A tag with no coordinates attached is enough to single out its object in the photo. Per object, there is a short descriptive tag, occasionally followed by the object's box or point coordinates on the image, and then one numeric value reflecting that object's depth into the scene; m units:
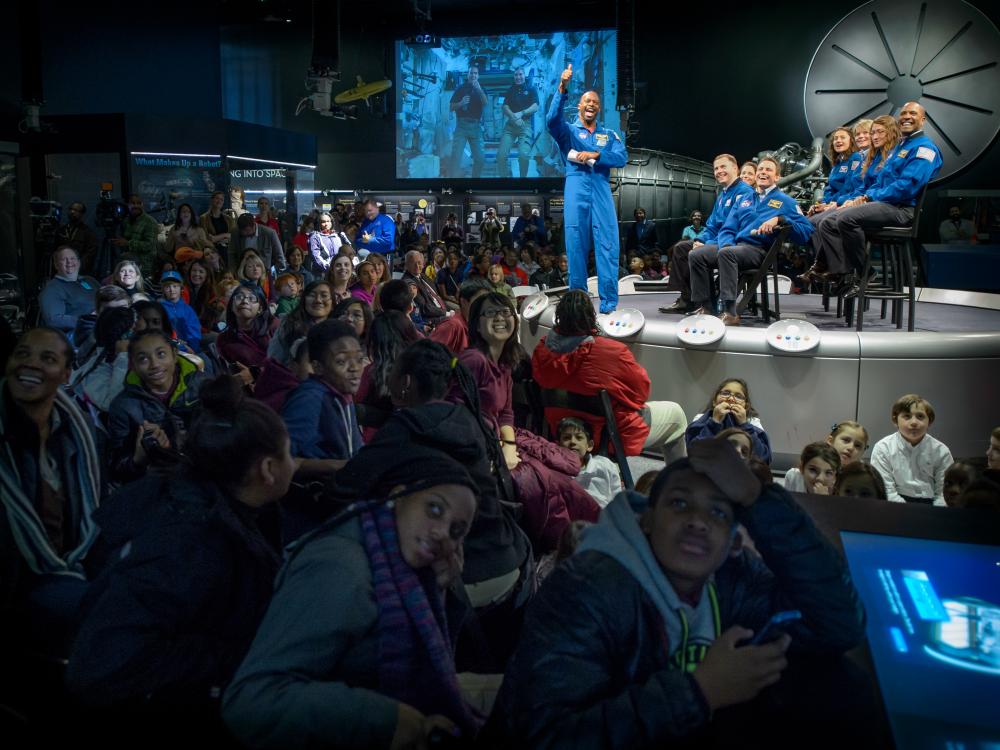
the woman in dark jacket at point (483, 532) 1.94
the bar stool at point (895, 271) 5.15
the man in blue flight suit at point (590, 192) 6.12
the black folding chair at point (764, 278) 5.46
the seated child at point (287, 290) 5.68
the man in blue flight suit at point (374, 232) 8.36
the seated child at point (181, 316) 5.23
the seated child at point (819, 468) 3.39
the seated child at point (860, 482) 2.95
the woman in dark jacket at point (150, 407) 2.74
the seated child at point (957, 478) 2.99
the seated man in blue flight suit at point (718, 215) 5.69
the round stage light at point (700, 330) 4.93
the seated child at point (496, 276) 7.79
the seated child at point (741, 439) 2.65
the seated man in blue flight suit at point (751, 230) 5.36
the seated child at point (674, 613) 1.17
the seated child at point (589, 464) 3.51
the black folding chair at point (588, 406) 3.75
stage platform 4.67
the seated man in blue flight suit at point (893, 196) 5.00
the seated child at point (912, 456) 4.02
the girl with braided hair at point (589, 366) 3.73
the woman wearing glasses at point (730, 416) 3.77
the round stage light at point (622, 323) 5.30
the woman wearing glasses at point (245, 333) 4.54
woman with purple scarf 1.18
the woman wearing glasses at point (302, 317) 3.97
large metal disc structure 10.46
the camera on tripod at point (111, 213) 9.50
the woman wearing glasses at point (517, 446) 2.76
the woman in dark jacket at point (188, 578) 1.30
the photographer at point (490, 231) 12.77
